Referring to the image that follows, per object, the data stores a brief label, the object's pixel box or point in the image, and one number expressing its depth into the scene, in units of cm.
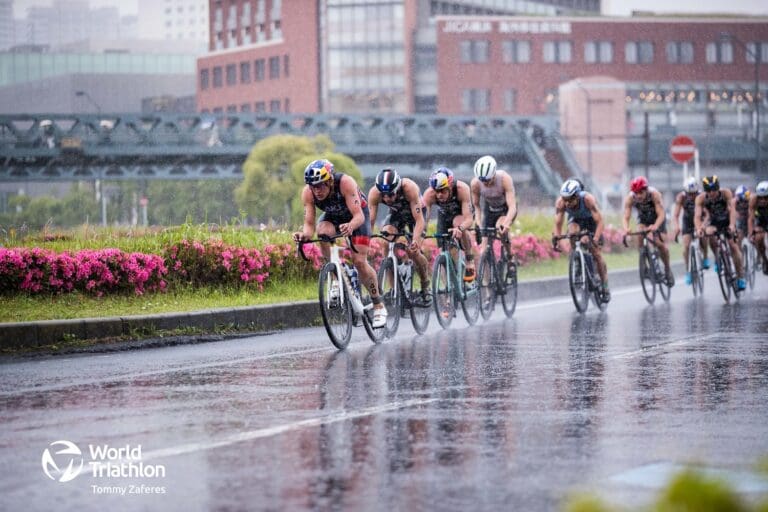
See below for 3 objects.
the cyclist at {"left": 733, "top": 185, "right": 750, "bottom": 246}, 2466
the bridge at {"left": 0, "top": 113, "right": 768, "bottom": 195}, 9462
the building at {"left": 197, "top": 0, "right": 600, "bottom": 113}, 11469
